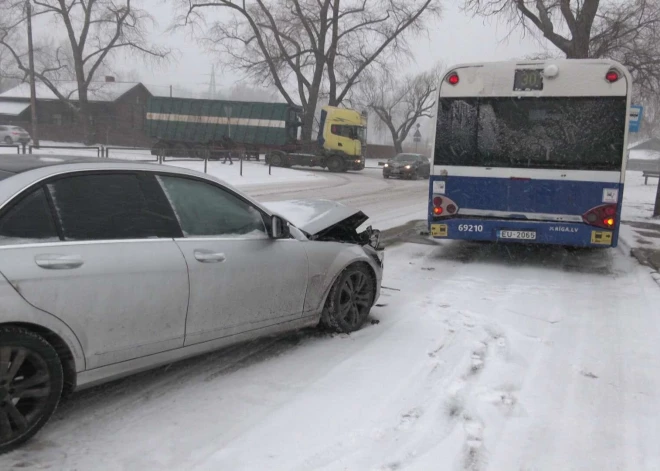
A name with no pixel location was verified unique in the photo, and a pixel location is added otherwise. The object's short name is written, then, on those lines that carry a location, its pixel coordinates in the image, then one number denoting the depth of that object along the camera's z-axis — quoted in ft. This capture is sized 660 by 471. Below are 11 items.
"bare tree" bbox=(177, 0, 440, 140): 141.38
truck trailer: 123.44
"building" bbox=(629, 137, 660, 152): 339.16
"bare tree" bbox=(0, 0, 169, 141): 144.46
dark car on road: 108.78
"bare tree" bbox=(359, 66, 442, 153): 212.84
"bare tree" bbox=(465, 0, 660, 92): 61.67
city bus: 26.89
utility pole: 100.79
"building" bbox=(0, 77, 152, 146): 184.14
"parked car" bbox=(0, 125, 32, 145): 141.49
